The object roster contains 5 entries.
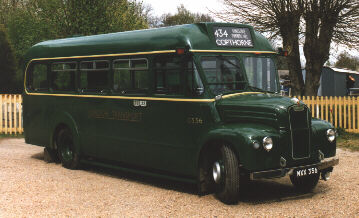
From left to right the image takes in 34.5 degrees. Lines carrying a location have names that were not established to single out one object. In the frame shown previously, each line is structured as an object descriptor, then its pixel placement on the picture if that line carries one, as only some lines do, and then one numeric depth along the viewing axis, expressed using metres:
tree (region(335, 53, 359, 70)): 82.25
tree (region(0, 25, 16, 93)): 37.31
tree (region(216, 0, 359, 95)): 22.81
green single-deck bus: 8.35
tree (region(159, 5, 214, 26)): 74.81
